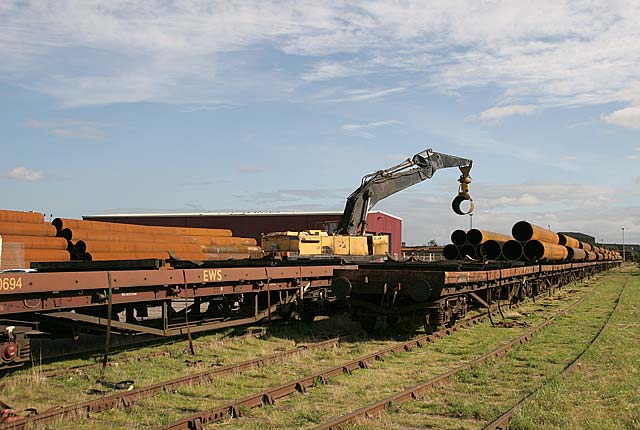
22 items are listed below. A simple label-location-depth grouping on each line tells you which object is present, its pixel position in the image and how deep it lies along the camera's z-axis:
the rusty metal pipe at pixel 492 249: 21.30
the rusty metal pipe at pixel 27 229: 15.21
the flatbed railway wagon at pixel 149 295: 7.06
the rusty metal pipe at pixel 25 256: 14.12
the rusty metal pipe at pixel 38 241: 14.80
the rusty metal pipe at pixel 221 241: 18.02
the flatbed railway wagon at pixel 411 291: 10.91
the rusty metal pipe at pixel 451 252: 21.55
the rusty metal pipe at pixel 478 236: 20.91
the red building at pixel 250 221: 41.06
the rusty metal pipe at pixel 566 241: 28.80
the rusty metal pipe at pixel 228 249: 18.02
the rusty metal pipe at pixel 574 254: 27.63
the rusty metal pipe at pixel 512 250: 21.44
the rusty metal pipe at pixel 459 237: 21.45
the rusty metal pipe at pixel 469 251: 21.21
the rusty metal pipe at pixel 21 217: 15.52
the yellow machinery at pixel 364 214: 18.66
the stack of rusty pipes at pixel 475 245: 21.05
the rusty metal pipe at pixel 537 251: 21.14
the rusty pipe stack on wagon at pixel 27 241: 14.38
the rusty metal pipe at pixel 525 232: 21.60
